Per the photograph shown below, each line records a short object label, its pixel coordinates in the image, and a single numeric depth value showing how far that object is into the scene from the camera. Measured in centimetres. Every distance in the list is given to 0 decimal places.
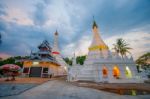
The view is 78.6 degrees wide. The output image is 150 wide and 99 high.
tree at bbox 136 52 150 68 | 3901
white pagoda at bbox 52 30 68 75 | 3779
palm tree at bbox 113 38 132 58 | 3483
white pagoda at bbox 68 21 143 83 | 1856
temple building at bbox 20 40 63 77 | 2319
